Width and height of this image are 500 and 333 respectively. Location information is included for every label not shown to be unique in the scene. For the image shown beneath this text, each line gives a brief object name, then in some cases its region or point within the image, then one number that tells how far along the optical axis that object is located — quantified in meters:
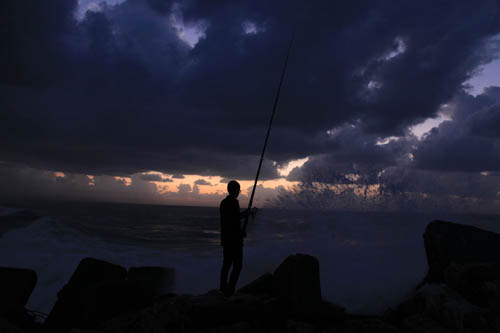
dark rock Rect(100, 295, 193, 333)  2.95
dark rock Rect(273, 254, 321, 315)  5.09
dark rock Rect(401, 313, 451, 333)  3.56
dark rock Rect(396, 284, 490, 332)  3.63
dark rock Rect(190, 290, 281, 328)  3.41
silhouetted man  4.54
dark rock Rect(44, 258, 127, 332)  4.46
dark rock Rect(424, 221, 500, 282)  6.01
